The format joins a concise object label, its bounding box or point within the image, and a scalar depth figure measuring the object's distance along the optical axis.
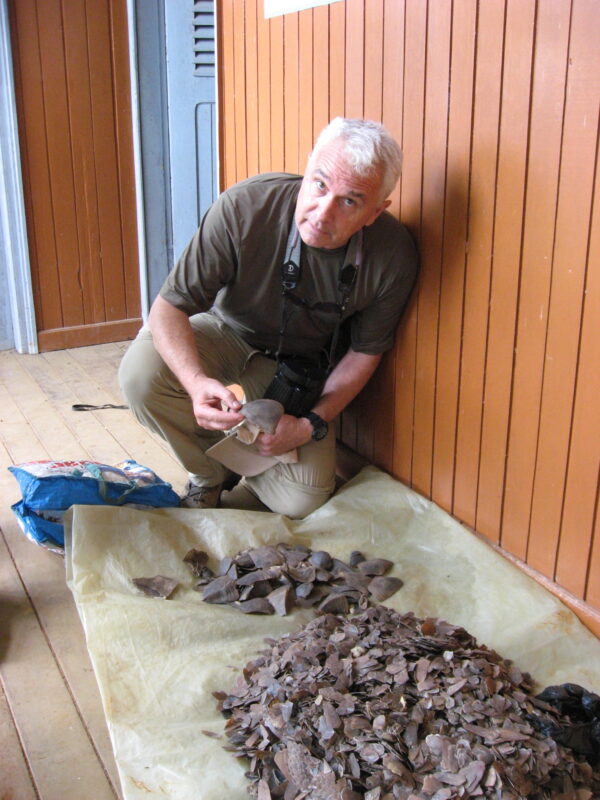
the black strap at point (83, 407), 3.55
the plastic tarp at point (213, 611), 1.65
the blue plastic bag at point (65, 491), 2.35
